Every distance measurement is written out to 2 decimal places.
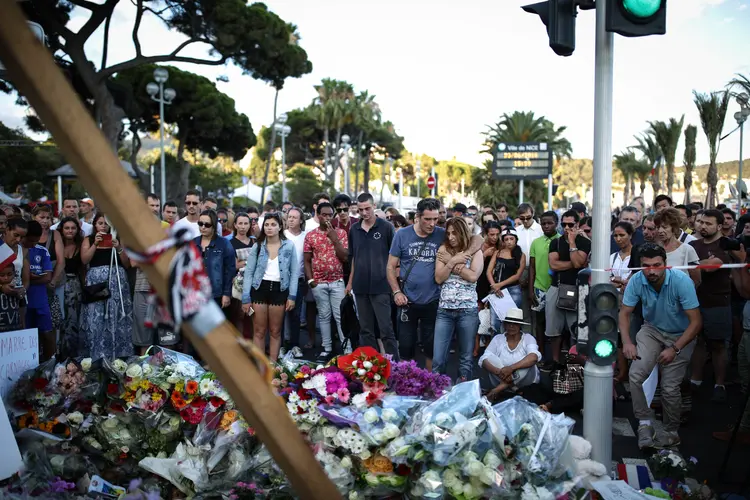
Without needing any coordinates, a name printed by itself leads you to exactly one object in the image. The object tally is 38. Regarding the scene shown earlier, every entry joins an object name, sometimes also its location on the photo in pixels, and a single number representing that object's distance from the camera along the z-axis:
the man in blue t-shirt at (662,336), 5.55
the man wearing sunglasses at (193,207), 8.97
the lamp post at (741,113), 24.50
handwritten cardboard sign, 4.50
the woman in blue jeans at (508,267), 9.05
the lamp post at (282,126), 33.19
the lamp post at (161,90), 23.52
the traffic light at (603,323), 4.23
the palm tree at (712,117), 30.05
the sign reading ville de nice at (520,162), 26.19
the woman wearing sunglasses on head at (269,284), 8.20
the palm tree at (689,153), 36.97
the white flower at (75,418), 4.45
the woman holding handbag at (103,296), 7.67
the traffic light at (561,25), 4.52
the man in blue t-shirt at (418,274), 7.07
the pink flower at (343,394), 4.15
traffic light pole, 4.36
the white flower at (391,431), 3.65
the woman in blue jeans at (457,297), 6.66
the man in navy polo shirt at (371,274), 7.89
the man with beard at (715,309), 6.85
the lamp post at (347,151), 46.36
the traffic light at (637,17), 4.11
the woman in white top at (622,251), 7.60
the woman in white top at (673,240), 6.87
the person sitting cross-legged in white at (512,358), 6.78
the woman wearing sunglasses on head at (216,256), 8.06
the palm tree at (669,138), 40.06
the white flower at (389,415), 3.81
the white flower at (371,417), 3.78
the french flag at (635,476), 4.49
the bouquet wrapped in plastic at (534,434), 3.49
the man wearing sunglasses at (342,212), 9.48
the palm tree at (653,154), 45.66
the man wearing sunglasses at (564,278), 8.19
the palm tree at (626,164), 56.88
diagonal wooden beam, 1.62
